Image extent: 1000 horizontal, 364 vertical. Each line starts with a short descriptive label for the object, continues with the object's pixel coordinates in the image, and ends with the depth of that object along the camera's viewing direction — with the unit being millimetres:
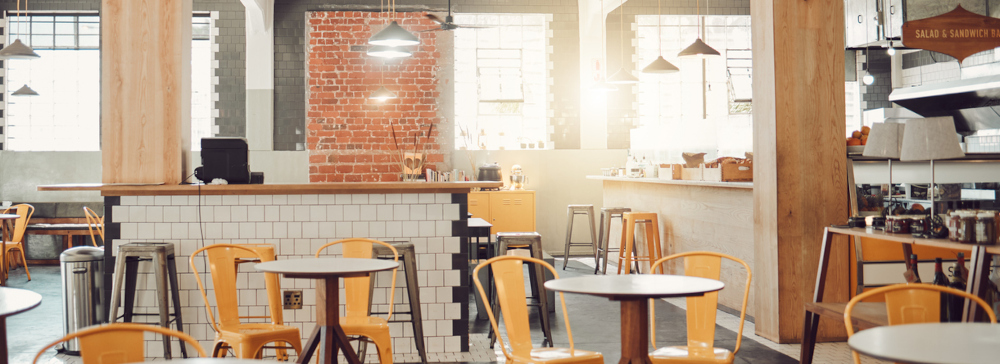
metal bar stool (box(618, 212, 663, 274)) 6773
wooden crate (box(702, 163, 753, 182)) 5457
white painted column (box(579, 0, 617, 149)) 9938
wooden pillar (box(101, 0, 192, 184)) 4293
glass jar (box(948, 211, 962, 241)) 2889
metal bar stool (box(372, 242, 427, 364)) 4078
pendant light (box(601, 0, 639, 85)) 8023
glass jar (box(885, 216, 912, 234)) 3225
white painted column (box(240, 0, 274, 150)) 9656
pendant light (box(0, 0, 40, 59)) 7082
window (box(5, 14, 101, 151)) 9797
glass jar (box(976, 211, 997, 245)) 2729
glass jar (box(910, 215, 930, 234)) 3088
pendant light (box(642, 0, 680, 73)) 7582
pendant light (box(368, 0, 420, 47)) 5387
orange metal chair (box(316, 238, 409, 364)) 3406
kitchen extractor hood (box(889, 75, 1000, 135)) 6676
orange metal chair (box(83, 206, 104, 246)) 8281
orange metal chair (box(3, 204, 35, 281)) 7341
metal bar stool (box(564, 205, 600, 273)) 8271
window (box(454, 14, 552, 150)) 10000
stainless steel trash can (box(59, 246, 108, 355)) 4363
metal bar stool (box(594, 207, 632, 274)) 7480
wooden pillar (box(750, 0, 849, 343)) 4406
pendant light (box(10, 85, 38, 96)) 8891
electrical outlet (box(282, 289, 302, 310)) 4246
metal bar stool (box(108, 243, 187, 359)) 4008
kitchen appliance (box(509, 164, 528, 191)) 9406
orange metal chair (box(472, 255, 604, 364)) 2900
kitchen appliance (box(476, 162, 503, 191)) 8906
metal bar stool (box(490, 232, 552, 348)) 4441
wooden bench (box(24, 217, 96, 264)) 8781
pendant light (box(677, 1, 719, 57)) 6898
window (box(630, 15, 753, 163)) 10242
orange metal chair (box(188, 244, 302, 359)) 3234
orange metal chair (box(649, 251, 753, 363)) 2795
